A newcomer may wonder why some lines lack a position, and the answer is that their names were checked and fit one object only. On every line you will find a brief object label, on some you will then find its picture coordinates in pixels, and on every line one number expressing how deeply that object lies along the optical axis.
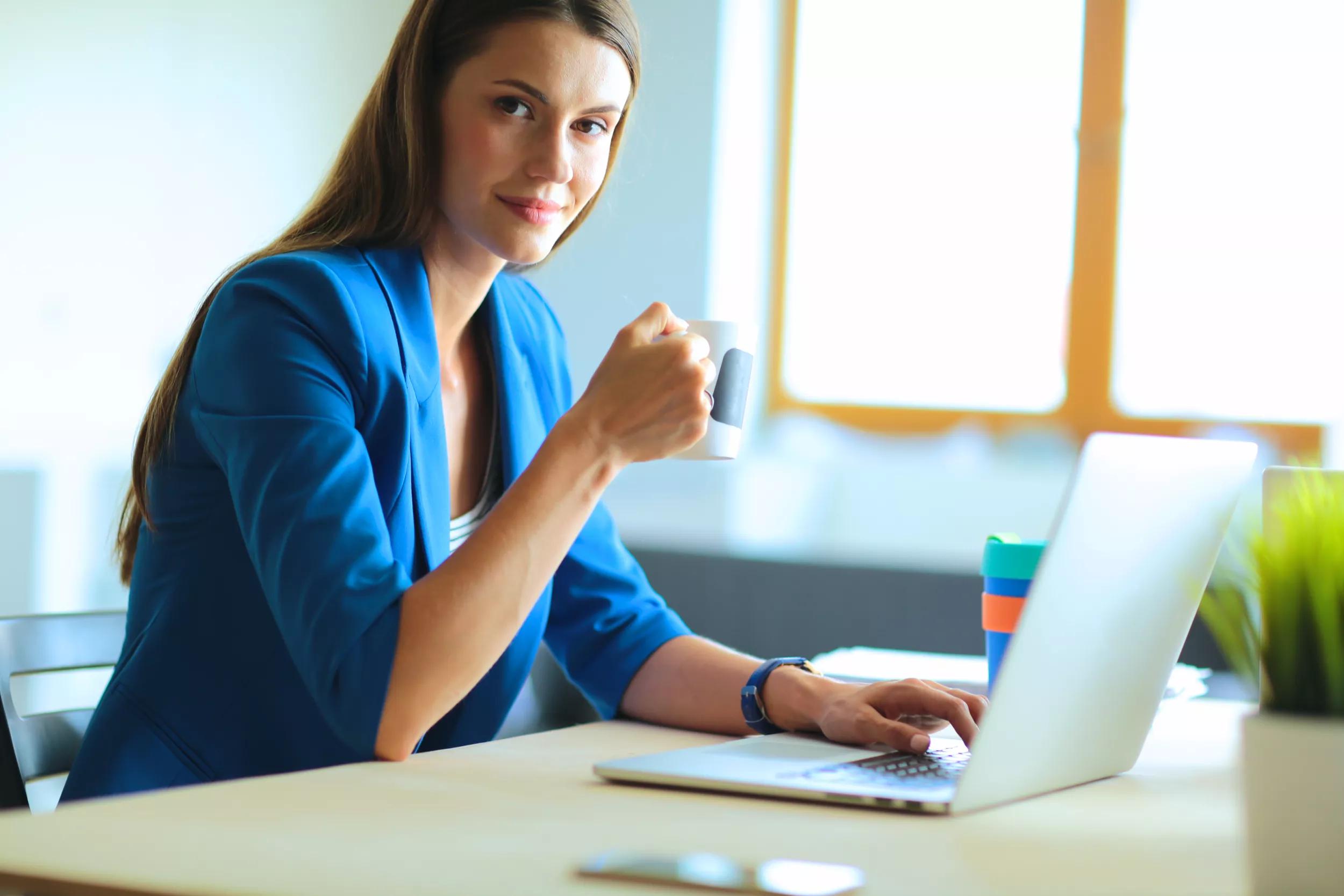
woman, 1.92
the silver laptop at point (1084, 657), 1.69
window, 4.27
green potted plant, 1.54
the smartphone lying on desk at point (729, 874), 1.56
